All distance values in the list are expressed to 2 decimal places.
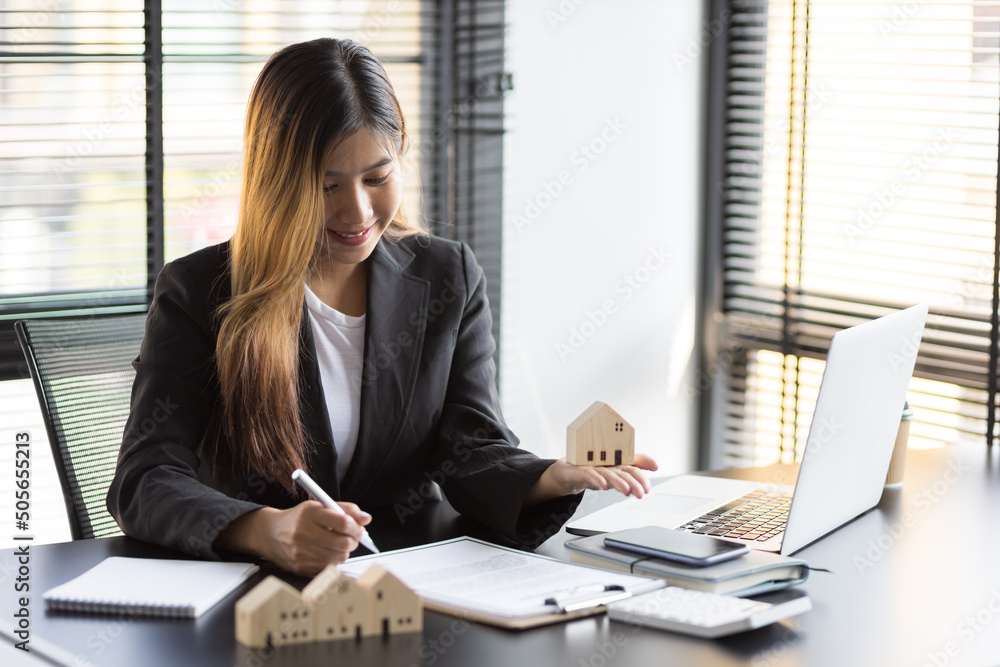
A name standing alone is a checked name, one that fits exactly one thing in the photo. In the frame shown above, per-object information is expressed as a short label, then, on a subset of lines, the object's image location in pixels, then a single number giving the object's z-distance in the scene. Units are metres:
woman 2.31
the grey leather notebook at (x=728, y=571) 2.08
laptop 2.17
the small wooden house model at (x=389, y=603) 2.00
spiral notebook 2.04
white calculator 2.00
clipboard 2.04
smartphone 2.11
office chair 2.50
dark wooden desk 1.96
